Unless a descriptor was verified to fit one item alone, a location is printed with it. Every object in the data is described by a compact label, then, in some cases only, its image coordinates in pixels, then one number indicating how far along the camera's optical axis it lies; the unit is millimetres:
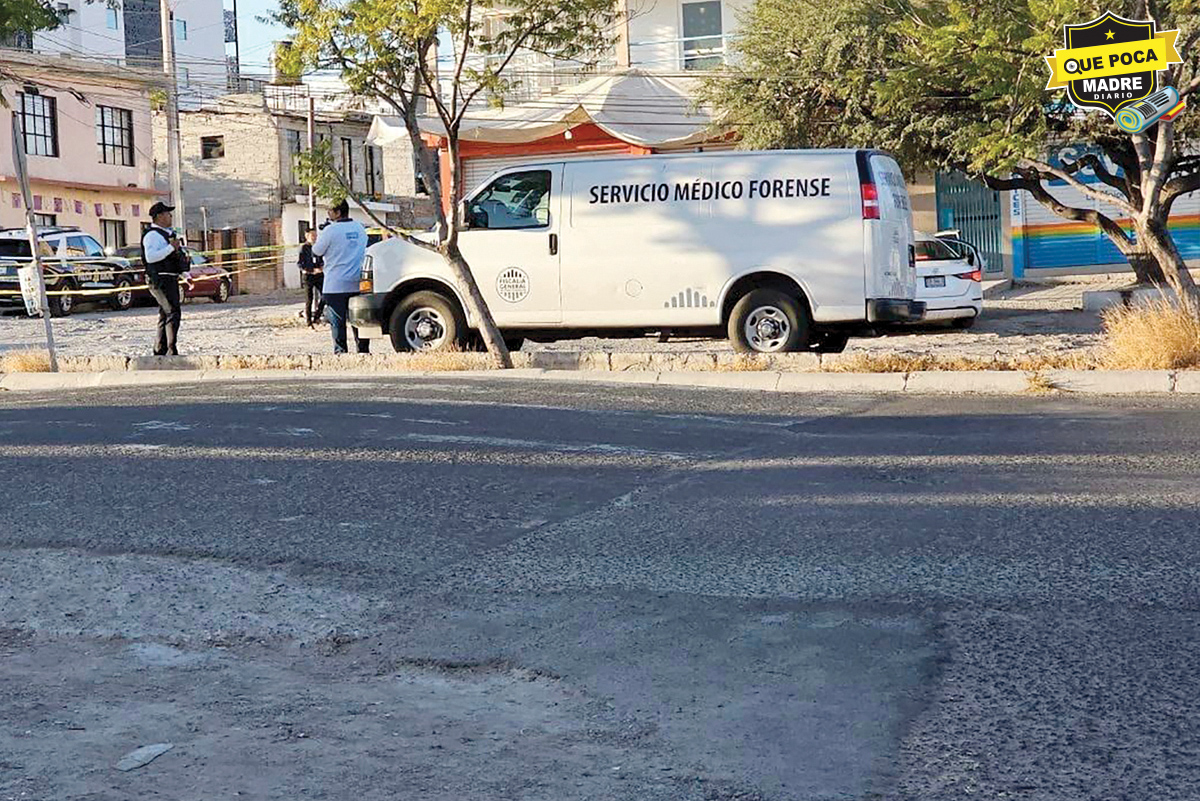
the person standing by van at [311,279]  23238
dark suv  33156
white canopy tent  31672
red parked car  39969
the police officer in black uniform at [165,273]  16969
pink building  45094
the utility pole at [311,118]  47522
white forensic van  15273
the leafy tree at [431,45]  14984
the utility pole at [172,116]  45781
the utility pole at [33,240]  16188
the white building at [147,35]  69625
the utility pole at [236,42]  83625
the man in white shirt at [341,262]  16672
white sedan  20375
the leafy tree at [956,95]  16141
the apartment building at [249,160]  57688
